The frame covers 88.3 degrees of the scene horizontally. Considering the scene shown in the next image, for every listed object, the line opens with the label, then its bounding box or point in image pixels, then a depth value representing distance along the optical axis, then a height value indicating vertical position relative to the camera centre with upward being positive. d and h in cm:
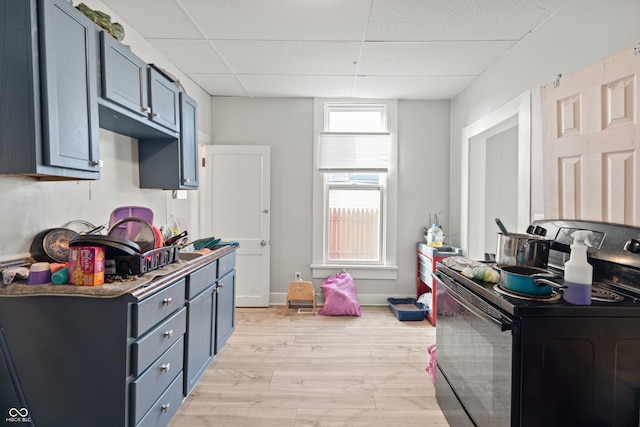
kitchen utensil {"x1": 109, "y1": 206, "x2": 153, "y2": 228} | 220 -5
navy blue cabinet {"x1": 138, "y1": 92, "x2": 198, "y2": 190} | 256 +35
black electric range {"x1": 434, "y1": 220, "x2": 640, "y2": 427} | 117 -56
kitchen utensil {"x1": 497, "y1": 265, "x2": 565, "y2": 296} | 127 -29
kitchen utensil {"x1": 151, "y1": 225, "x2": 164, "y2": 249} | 191 -20
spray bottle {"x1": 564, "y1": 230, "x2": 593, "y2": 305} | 121 -26
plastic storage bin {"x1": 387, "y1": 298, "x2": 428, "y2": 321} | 356 -116
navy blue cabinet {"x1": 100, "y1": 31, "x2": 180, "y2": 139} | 173 +67
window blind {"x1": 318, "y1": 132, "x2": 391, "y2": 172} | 399 +65
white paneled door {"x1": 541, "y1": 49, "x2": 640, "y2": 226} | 150 +33
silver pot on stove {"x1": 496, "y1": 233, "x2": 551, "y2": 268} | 160 -22
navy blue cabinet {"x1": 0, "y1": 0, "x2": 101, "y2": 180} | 130 +49
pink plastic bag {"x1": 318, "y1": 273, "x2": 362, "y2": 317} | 369 -107
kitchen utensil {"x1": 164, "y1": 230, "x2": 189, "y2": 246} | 212 -22
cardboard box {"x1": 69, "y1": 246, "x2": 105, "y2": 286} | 144 -26
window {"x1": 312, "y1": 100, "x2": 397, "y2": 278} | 400 +27
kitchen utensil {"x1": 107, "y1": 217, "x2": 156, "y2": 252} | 186 -15
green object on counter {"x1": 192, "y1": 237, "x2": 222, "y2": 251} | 269 -31
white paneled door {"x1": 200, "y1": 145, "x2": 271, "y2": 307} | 388 -4
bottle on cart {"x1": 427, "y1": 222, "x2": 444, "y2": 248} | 378 -35
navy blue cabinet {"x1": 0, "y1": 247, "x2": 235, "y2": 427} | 140 -65
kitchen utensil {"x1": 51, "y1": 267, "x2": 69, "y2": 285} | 143 -31
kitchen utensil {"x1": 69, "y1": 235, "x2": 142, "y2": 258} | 146 -17
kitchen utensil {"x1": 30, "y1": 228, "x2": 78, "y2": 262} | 167 -20
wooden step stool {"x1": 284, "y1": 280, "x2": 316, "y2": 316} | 378 -99
